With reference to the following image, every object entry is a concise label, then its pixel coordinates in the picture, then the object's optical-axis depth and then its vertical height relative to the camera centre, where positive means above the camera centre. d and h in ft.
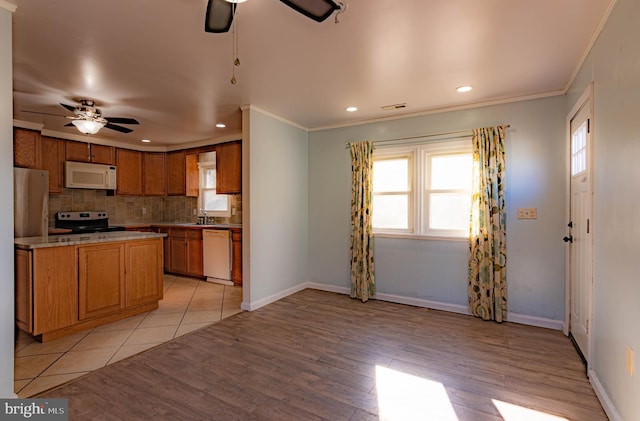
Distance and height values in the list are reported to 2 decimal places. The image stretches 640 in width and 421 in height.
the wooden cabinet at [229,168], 16.70 +2.33
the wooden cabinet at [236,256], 16.06 -2.51
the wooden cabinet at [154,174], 19.77 +2.27
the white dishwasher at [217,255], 16.40 -2.54
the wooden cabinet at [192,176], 19.45 +2.15
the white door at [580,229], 7.80 -0.55
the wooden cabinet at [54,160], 15.40 +2.49
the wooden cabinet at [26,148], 13.94 +2.84
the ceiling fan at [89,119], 10.81 +3.31
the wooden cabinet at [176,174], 19.58 +2.30
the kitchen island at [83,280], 8.90 -2.36
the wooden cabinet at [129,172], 18.61 +2.30
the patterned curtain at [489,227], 11.09 -0.64
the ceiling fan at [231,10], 4.73 +3.24
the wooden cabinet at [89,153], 16.44 +3.17
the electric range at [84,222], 16.55 -0.75
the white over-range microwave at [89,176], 16.21 +1.84
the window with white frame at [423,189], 12.15 +0.86
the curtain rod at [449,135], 11.80 +3.04
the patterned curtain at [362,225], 13.58 -0.70
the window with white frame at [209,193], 19.22 +1.05
